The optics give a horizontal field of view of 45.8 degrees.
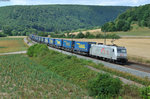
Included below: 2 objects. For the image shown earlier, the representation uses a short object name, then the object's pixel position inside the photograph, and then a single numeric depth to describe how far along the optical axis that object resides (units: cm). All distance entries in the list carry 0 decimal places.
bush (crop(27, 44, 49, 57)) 4242
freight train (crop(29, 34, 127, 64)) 3097
